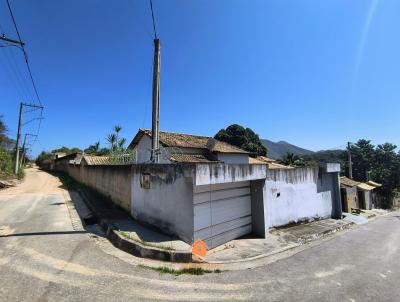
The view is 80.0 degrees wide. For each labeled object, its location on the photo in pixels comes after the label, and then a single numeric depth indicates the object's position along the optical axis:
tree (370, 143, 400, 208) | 30.19
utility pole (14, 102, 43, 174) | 26.13
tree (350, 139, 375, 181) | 33.66
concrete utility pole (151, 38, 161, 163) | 10.20
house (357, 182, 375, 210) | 20.95
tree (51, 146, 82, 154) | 61.00
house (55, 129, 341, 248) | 6.94
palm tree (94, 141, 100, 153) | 51.73
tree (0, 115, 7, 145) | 32.34
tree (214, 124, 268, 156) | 42.78
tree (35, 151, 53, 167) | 56.94
